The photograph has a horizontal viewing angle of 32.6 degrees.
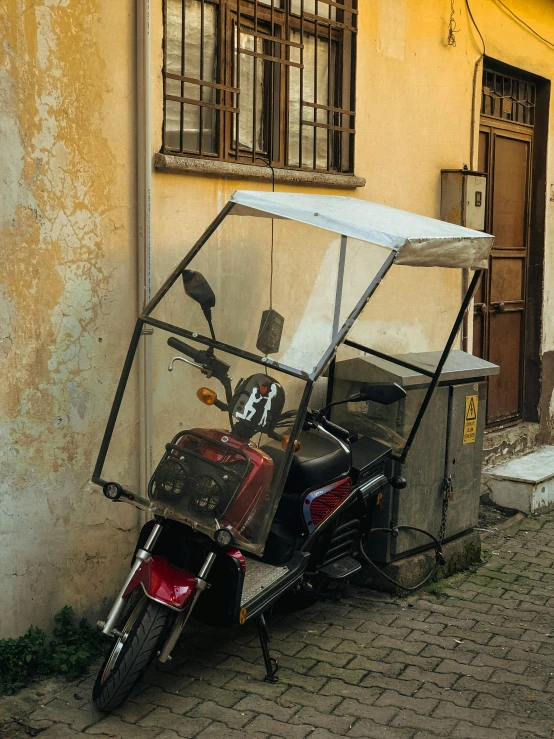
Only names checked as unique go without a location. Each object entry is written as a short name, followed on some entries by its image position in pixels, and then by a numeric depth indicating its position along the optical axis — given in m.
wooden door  8.43
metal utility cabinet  5.55
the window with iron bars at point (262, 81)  5.23
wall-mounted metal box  7.37
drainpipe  4.80
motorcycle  4.04
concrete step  7.52
